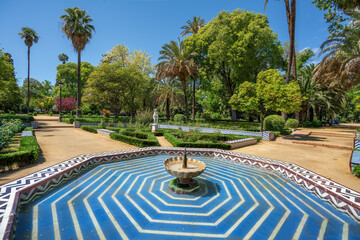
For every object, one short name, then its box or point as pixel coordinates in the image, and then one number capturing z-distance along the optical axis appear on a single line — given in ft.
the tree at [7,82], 53.88
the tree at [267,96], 44.01
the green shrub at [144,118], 63.39
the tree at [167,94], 83.46
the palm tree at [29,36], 90.79
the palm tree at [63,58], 183.42
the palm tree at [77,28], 75.92
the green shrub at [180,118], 81.35
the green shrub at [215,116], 102.14
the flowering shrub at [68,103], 130.52
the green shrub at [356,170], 18.76
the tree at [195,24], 96.94
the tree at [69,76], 139.85
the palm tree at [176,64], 69.26
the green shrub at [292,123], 63.87
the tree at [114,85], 80.43
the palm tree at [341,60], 44.22
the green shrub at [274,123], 51.31
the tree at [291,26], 52.24
